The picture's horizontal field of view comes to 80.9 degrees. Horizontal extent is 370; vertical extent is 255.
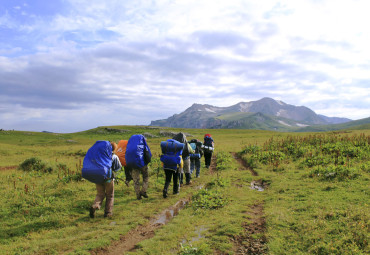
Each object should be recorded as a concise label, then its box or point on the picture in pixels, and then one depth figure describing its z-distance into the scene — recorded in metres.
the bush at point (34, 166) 17.77
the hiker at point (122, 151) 11.75
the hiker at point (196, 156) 16.61
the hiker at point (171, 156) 11.61
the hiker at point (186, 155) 13.00
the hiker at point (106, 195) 9.22
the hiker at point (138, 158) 10.91
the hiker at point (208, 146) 18.83
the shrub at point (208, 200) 10.13
